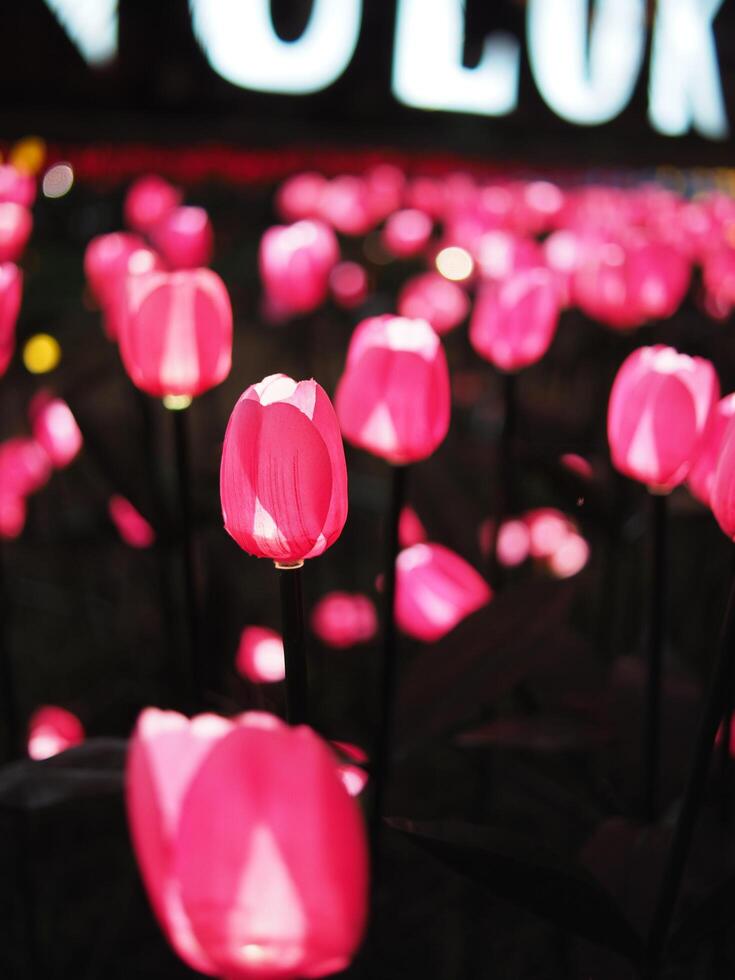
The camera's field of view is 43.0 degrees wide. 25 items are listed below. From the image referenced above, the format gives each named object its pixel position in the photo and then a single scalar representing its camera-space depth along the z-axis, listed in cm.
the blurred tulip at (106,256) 83
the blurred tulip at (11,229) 87
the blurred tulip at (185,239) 105
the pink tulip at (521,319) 65
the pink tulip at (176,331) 51
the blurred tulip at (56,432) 91
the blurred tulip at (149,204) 141
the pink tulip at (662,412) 44
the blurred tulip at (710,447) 45
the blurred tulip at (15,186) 109
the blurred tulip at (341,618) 99
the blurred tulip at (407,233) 171
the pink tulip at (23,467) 97
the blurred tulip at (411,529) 77
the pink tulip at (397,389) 48
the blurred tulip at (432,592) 61
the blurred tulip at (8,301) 59
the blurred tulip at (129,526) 86
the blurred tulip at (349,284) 146
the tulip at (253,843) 21
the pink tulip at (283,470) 33
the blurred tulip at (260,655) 65
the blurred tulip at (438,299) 121
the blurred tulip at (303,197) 191
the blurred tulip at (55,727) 76
